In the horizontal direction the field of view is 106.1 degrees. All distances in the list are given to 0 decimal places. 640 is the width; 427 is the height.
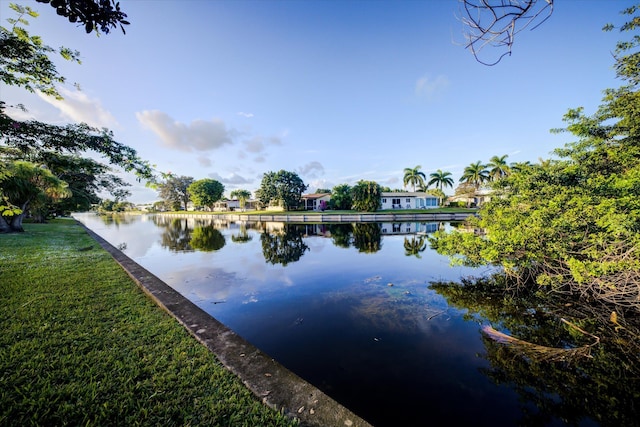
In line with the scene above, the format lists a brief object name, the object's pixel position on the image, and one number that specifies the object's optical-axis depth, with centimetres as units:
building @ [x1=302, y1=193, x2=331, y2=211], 5334
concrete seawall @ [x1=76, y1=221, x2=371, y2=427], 244
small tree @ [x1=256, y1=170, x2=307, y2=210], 5184
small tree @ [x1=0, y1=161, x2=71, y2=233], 1219
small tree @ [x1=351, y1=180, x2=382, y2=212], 3953
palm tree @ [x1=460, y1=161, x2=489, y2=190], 4928
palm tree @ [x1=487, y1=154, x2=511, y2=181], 4637
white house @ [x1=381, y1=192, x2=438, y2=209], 4891
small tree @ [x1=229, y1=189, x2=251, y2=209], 6731
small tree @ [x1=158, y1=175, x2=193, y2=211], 8400
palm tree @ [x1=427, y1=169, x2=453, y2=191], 5731
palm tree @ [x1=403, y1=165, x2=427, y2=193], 5659
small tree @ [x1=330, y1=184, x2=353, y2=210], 4841
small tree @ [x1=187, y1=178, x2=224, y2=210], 6731
